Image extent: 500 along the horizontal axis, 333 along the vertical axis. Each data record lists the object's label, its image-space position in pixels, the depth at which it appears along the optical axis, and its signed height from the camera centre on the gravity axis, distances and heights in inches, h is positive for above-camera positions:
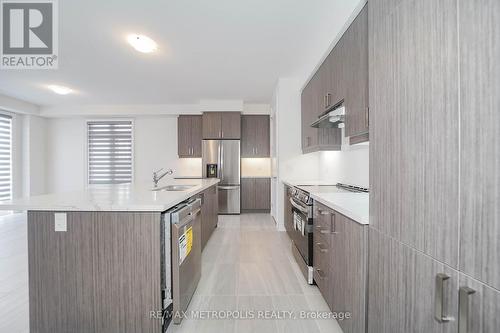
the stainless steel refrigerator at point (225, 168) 235.1 -3.0
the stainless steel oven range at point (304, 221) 93.4 -23.7
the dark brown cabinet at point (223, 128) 235.8 +36.1
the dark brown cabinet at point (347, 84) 66.4 +28.6
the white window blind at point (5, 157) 220.4 +6.8
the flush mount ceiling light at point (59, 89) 190.6 +61.0
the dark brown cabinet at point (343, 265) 54.4 -27.0
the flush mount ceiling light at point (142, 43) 117.4 +61.2
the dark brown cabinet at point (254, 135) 247.8 +30.9
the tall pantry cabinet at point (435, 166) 26.7 -0.1
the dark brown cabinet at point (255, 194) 242.8 -29.3
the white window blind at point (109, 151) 265.3 +15.0
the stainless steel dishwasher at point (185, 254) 67.4 -28.4
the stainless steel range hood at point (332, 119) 84.9 +19.6
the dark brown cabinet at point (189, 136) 251.3 +30.0
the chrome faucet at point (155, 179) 125.0 -7.7
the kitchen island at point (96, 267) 62.9 -26.7
